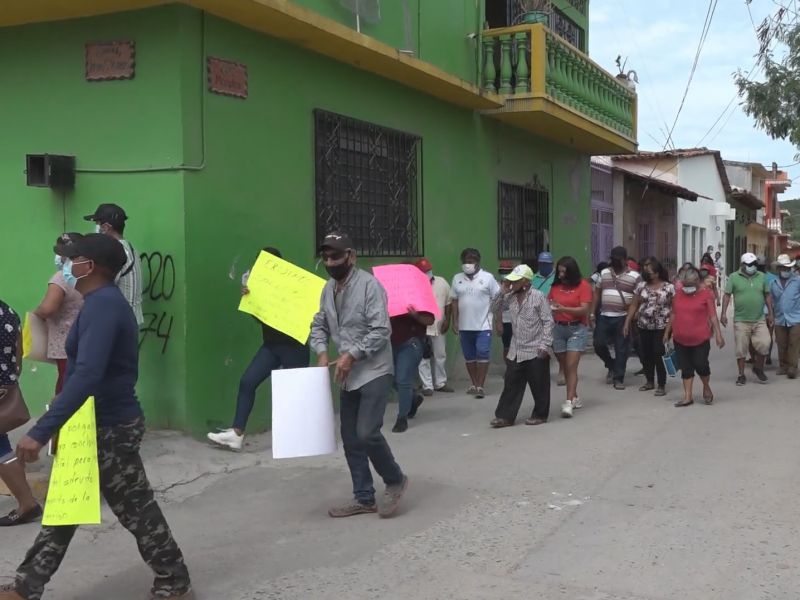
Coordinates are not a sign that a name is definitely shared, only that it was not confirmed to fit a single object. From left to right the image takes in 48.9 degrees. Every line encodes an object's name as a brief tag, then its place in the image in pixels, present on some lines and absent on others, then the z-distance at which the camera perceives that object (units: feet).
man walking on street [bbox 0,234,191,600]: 12.53
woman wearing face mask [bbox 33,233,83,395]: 19.77
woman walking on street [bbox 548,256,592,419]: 30.78
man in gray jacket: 17.74
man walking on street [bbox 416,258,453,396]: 33.12
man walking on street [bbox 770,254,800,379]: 39.22
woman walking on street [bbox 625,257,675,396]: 33.96
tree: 44.47
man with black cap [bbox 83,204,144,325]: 20.54
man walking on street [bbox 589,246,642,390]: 36.60
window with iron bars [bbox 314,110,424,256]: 29.01
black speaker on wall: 23.49
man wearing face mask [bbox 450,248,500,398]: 32.99
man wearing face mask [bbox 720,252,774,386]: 37.78
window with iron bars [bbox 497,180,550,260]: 43.11
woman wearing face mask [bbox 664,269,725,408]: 31.81
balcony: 38.52
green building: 23.13
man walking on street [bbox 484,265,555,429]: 27.63
